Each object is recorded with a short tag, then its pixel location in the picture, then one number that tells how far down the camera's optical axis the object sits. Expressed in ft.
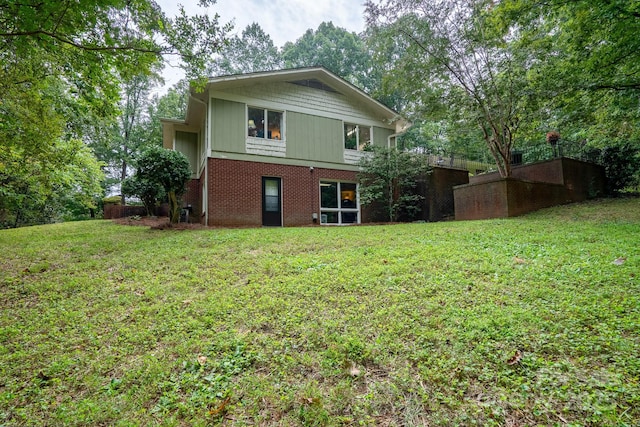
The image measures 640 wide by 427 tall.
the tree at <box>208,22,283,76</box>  94.17
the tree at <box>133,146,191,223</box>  28.07
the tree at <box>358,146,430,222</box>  37.93
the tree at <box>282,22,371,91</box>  90.12
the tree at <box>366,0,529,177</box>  28.58
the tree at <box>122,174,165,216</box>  41.57
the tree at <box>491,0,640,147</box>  20.06
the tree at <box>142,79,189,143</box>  79.82
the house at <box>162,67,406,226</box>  34.19
